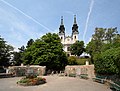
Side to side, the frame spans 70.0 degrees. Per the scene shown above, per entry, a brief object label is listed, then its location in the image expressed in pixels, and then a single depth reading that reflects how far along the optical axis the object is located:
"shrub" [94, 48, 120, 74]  10.54
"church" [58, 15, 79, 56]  45.28
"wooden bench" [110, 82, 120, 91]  7.32
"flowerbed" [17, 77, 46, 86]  11.05
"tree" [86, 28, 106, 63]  20.44
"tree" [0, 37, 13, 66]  23.31
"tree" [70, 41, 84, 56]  39.42
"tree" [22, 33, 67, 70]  20.83
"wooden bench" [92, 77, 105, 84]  11.35
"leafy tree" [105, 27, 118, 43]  20.02
